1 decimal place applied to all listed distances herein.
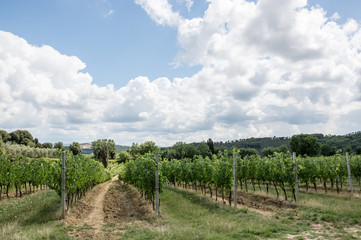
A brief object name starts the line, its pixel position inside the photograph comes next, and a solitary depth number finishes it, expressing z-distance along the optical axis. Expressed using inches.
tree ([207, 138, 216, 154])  3609.7
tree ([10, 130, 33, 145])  4104.3
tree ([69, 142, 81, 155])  3424.0
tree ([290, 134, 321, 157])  2637.8
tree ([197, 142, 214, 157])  3299.7
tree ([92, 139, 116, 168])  3073.3
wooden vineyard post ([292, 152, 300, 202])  590.0
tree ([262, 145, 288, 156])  4244.6
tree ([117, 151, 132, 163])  3568.9
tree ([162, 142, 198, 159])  3366.1
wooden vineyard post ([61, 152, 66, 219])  431.7
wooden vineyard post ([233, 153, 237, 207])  515.4
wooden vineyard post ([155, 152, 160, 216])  463.9
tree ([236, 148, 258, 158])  4291.3
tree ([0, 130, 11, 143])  3897.6
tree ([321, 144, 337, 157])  3159.5
